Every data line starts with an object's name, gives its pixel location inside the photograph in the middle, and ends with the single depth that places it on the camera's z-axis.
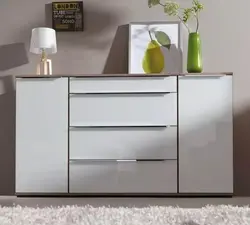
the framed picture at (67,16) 3.90
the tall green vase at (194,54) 3.59
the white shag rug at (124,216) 1.78
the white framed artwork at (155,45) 3.82
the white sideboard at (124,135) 3.35
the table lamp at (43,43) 3.65
